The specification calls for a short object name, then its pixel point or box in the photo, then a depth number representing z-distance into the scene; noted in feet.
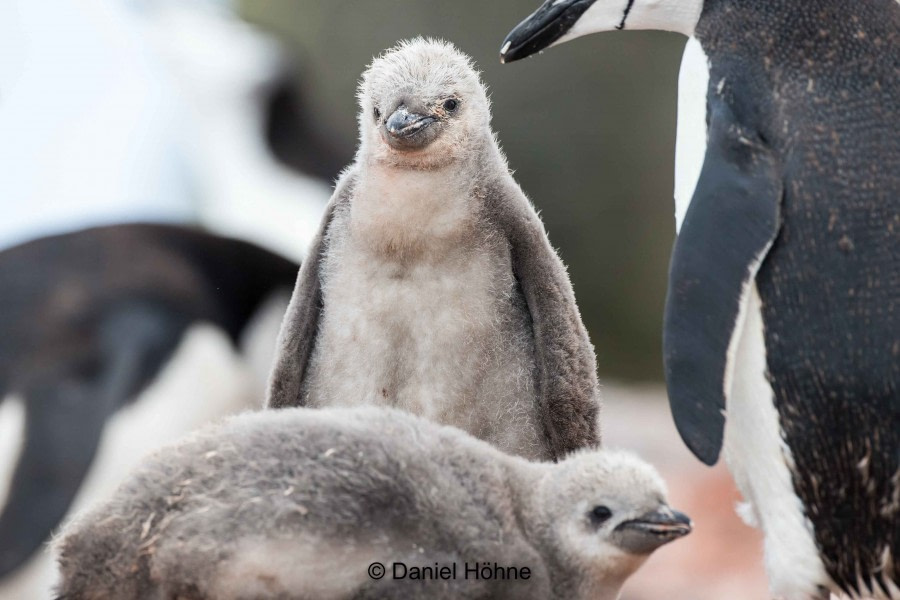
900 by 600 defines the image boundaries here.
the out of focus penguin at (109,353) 29.07
